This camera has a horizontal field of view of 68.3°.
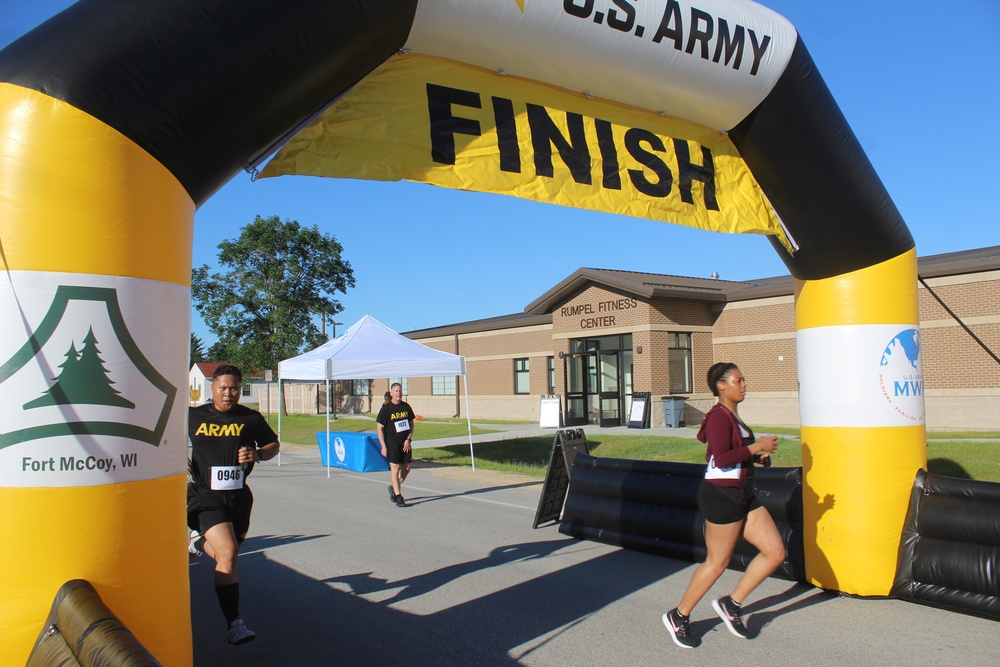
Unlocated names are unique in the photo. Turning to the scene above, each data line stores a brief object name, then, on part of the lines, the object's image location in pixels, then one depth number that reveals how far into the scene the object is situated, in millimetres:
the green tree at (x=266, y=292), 45156
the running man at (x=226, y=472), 4809
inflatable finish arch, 2932
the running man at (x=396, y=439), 11012
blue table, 15781
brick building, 18703
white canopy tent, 15086
